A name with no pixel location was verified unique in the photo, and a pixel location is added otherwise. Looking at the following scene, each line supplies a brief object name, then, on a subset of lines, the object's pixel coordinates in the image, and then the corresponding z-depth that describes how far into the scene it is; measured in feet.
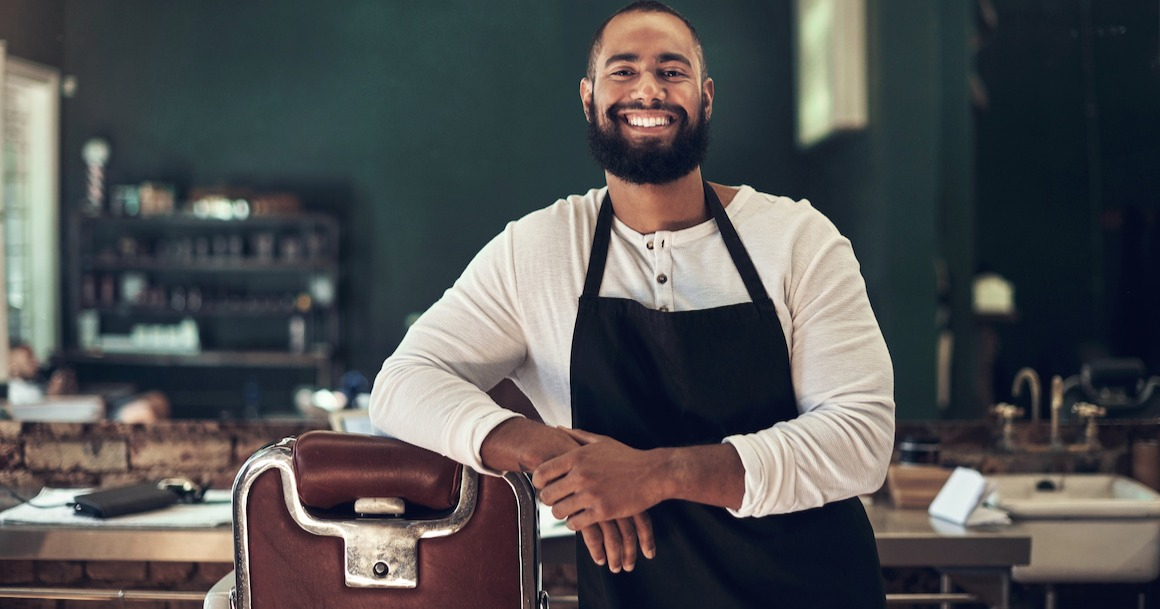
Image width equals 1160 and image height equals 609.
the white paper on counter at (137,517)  7.31
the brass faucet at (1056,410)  9.27
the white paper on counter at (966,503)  7.52
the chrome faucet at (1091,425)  9.20
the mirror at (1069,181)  10.82
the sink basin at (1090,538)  7.98
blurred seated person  12.03
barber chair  4.40
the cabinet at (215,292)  19.95
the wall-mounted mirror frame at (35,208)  14.83
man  4.50
